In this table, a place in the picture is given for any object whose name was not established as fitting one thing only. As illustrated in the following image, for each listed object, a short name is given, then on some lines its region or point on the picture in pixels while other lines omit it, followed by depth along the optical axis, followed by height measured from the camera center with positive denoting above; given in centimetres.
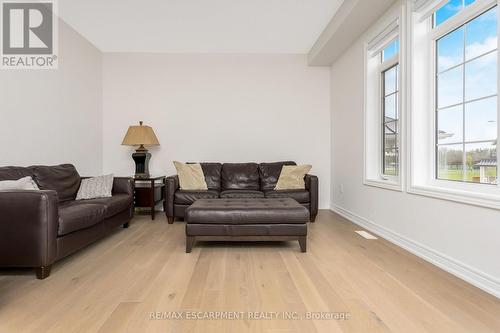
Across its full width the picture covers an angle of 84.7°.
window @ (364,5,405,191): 286 +77
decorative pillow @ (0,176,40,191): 220 -15
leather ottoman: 256 -55
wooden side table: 407 -40
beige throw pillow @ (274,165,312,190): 400 -18
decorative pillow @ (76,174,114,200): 320 -26
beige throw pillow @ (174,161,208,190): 400 -16
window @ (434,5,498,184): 192 +50
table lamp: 413 +36
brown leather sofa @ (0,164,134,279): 196 -47
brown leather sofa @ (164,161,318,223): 377 -31
